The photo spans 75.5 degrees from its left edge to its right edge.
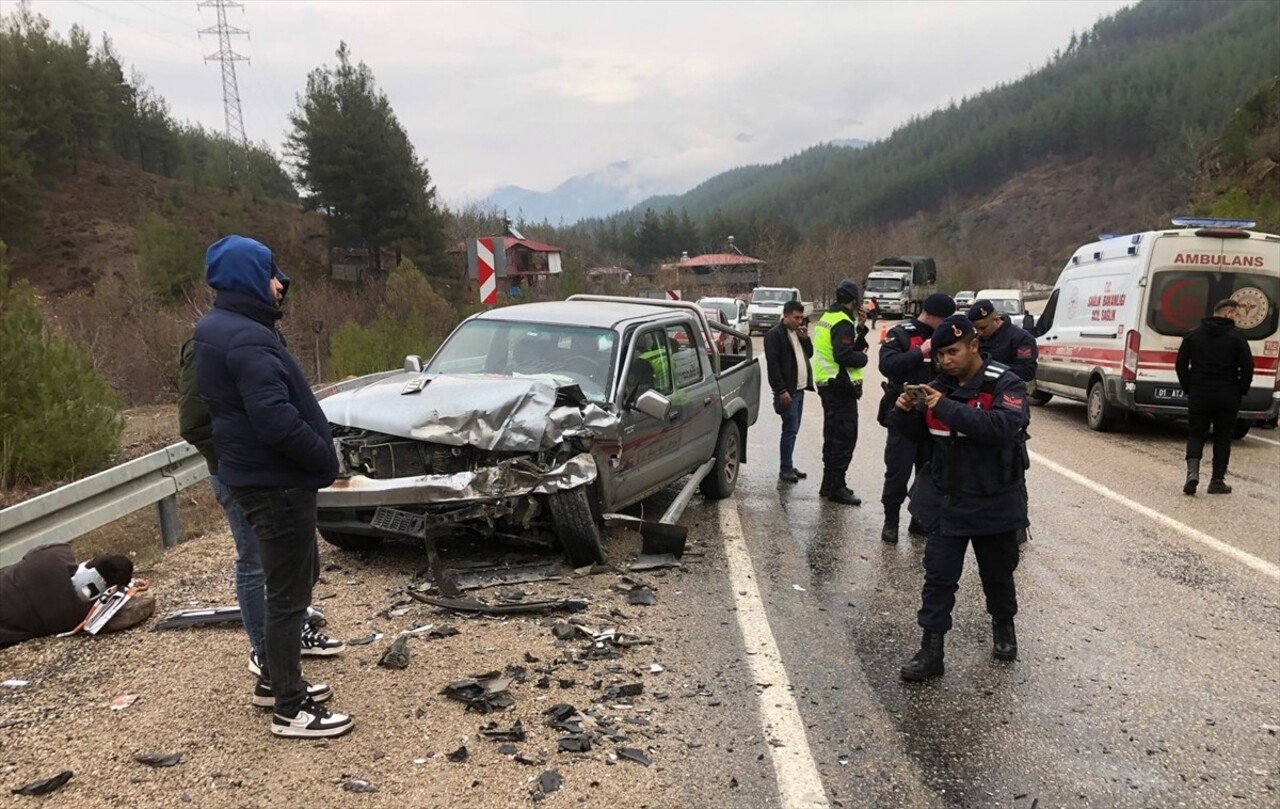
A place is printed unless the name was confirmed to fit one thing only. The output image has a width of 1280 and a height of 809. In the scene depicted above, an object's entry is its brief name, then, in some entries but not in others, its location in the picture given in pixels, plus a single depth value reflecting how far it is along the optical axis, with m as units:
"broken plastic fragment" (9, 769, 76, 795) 2.86
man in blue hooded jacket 2.94
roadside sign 11.89
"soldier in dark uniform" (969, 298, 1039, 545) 5.81
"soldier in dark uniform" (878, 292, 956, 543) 5.53
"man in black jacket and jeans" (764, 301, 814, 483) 7.86
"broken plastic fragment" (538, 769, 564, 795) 2.97
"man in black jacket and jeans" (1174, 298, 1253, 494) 7.63
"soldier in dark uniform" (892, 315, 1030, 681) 3.91
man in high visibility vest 7.03
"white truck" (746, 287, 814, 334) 32.41
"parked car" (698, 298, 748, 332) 27.45
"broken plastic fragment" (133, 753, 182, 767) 3.05
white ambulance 10.17
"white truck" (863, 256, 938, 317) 41.94
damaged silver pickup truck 4.88
